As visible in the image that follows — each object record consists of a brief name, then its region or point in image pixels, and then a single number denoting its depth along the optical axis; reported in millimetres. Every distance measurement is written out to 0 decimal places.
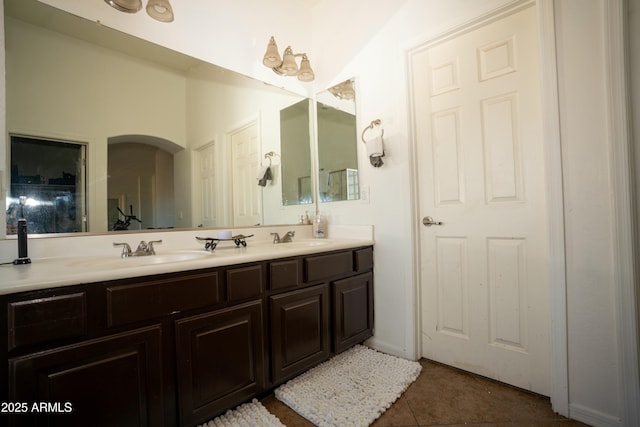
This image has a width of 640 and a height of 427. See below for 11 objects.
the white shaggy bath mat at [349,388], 1349
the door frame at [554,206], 1333
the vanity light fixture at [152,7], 1410
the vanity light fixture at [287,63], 2016
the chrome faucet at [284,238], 2117
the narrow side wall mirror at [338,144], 2217
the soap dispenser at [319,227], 2297
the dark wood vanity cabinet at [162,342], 851
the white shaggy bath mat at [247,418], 1289
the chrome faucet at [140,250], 1423
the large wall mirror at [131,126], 1278
